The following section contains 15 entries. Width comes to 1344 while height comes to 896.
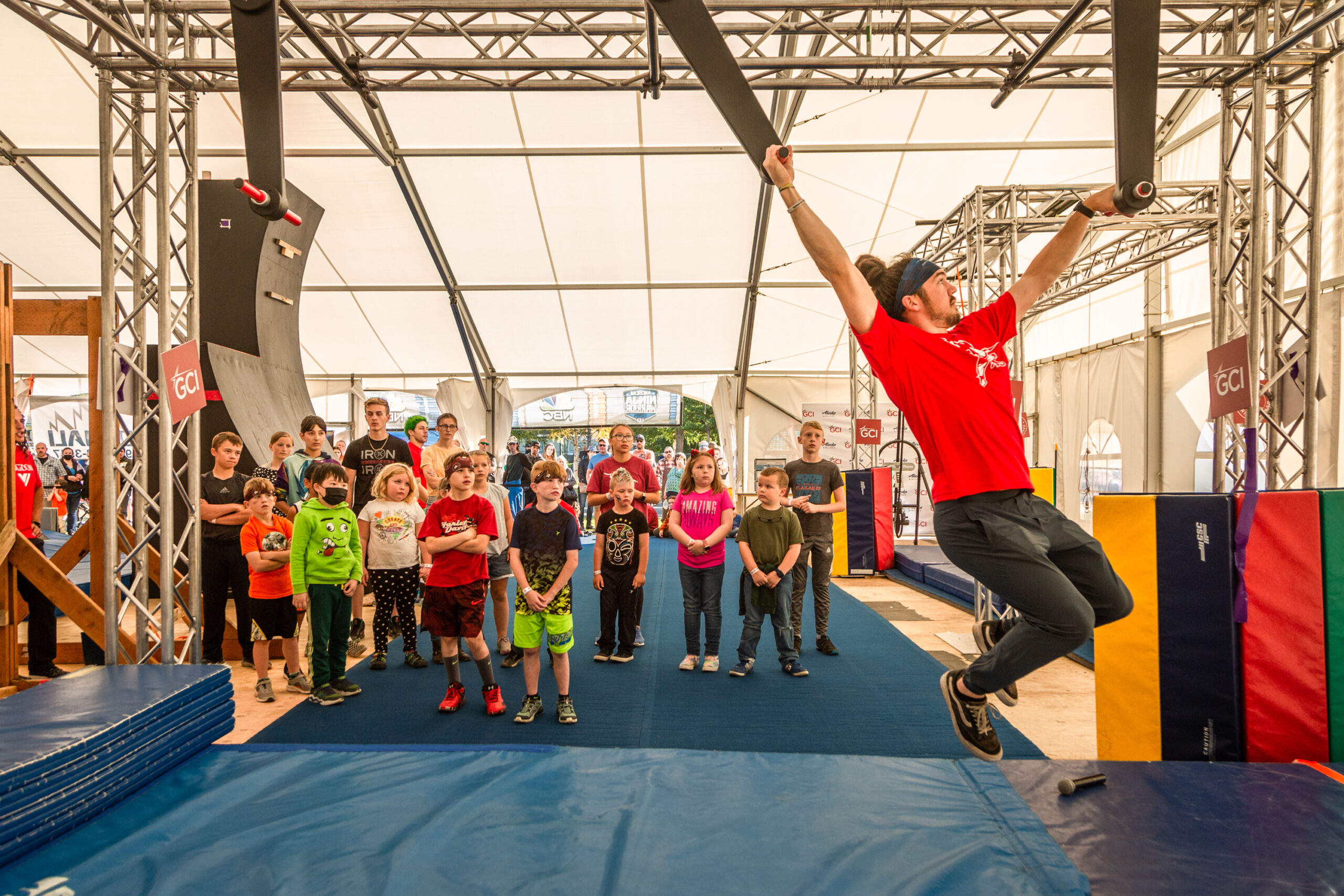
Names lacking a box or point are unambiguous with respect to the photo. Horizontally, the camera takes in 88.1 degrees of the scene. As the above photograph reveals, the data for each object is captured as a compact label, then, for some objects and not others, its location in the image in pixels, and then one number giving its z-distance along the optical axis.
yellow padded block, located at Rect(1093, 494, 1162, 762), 2.68
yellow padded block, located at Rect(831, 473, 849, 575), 8.68
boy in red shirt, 3.60
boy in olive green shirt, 4.28
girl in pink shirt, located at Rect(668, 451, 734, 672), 4.35
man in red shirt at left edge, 4.27
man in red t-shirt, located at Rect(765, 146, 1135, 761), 1.92
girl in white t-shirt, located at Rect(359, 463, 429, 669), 4.25
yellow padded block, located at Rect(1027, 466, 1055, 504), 4.87
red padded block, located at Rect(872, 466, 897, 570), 8.64
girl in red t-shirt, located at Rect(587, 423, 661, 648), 4.90
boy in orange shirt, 3.85
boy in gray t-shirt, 4.80
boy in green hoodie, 3.70
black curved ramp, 5.79
